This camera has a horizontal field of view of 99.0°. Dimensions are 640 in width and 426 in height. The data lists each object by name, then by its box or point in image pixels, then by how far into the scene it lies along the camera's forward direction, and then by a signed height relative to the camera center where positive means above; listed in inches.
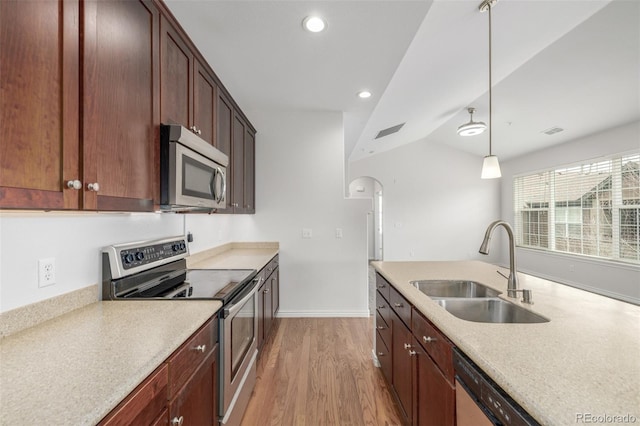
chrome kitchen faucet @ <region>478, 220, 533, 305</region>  56.8 -9.2
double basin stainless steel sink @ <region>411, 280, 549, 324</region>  51.9 -19.4
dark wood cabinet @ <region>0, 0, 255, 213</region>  28.4 +15.7
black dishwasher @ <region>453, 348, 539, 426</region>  28.2 -21.9
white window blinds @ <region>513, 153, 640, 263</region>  165.3 +3.8
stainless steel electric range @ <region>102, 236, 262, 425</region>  55.1 -17.2
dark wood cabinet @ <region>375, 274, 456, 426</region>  43.8 -29.8
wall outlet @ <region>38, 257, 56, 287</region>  43.8 -9.3
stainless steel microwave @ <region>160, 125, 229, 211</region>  55.1 +9.6
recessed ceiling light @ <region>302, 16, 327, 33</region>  66.8 +47.8
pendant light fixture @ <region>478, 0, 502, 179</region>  78.5 +14.8
